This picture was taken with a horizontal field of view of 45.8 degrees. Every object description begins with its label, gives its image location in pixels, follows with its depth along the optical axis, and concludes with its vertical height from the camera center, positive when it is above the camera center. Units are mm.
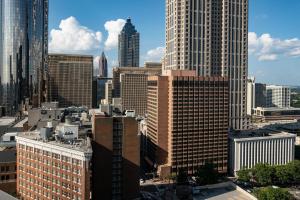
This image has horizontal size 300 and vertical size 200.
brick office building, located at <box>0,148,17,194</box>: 113250 -26048
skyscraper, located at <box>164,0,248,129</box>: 199750 +46692
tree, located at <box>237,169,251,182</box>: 162375 -37507
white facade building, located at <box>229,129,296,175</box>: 182500 -29554
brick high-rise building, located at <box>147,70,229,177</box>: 172250 -13463
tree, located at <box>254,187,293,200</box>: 120169 -34245
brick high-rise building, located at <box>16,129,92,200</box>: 92562 -20684
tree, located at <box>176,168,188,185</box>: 158500 -38325
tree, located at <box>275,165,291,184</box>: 159875 -36093
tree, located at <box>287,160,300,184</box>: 162000 -34770
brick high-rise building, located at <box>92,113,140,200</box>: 113625 -21176
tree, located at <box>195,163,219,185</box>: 152875 -35648
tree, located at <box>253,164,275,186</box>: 158375 -36165
